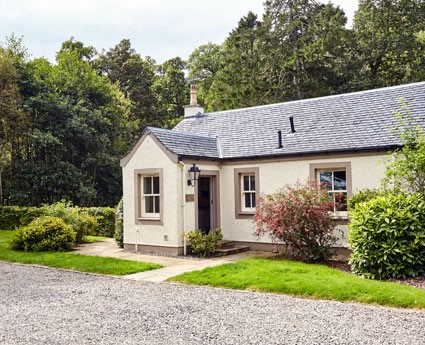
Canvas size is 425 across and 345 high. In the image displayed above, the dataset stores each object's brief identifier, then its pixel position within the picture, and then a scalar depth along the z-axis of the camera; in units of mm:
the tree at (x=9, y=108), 25422
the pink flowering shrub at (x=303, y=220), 12016
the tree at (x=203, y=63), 44406
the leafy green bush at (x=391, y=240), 9805
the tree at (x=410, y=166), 10734
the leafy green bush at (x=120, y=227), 16453
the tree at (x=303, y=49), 28500
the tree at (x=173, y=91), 46312
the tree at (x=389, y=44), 28406
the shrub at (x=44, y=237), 15531
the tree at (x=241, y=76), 30516
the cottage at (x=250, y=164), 13672
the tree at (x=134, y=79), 42094
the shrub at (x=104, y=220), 21172
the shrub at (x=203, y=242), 13867
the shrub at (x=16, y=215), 21984
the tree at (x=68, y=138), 27203
